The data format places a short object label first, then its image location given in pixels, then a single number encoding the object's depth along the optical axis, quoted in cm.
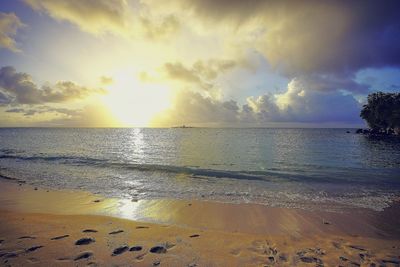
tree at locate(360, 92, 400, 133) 9962
